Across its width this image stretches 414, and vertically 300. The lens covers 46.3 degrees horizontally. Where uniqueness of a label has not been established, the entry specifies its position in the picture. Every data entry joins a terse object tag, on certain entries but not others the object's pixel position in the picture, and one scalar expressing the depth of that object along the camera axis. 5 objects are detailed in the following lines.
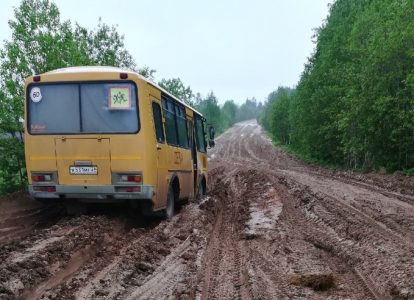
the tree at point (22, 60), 13.90
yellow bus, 8.81
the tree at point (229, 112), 156.65
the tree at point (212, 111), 116.50
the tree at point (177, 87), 67.25
